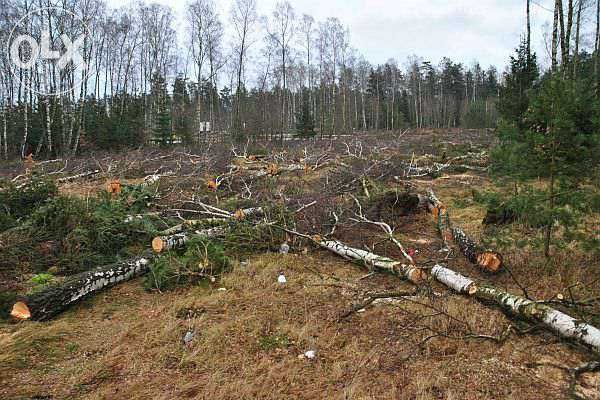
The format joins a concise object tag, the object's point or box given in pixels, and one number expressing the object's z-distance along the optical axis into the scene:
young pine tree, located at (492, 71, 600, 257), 4.95
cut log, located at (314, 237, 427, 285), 4.96
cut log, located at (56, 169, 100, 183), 12.65
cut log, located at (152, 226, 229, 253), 6.02
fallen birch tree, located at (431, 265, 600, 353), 3.40
